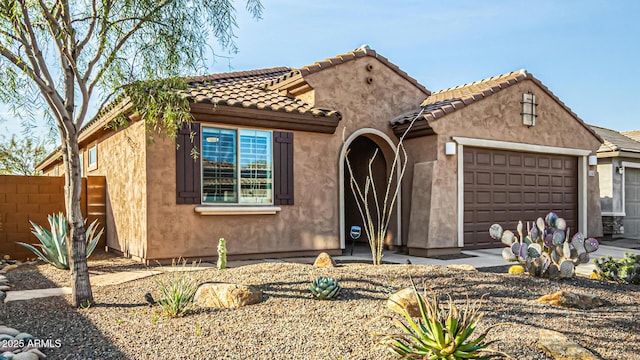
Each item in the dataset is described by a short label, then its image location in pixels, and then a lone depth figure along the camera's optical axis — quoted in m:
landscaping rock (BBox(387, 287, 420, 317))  4.91
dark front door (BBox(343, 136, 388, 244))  11.69
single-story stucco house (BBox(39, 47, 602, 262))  8.77
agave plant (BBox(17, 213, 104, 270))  8.05
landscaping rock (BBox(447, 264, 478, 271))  6.93
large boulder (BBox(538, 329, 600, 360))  3.89
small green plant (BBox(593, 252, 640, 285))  6.95
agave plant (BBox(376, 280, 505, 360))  3.54
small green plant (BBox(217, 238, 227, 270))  7.16
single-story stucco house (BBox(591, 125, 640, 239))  14.72
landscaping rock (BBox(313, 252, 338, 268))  7.52
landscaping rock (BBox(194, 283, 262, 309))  5.23
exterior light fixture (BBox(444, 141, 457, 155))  10.38
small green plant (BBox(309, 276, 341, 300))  5.32
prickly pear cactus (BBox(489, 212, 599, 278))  6.63
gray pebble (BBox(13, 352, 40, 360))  3.75
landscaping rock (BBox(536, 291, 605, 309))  5.41
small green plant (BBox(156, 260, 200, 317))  4.95
